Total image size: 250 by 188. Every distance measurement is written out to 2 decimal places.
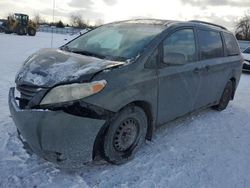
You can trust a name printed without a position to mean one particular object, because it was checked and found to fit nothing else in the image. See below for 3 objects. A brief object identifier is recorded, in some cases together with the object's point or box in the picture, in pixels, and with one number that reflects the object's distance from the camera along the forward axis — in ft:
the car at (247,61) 25.41
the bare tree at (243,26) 110.52
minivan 5.95
